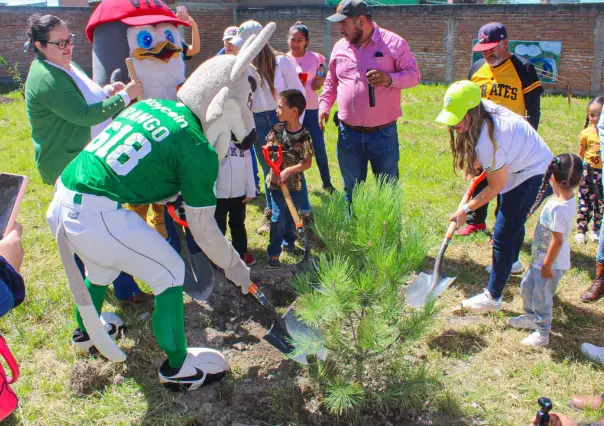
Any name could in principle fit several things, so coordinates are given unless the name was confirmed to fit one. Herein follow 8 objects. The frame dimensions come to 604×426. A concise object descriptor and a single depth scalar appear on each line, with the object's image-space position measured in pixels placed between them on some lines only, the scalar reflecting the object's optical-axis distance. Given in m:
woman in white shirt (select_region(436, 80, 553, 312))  2.84
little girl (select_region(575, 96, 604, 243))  4.38
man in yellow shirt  3.95
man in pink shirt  3.79
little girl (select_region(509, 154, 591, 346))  2.81
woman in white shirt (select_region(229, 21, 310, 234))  4.34
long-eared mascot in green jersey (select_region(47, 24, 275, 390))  2.27
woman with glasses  2.94
